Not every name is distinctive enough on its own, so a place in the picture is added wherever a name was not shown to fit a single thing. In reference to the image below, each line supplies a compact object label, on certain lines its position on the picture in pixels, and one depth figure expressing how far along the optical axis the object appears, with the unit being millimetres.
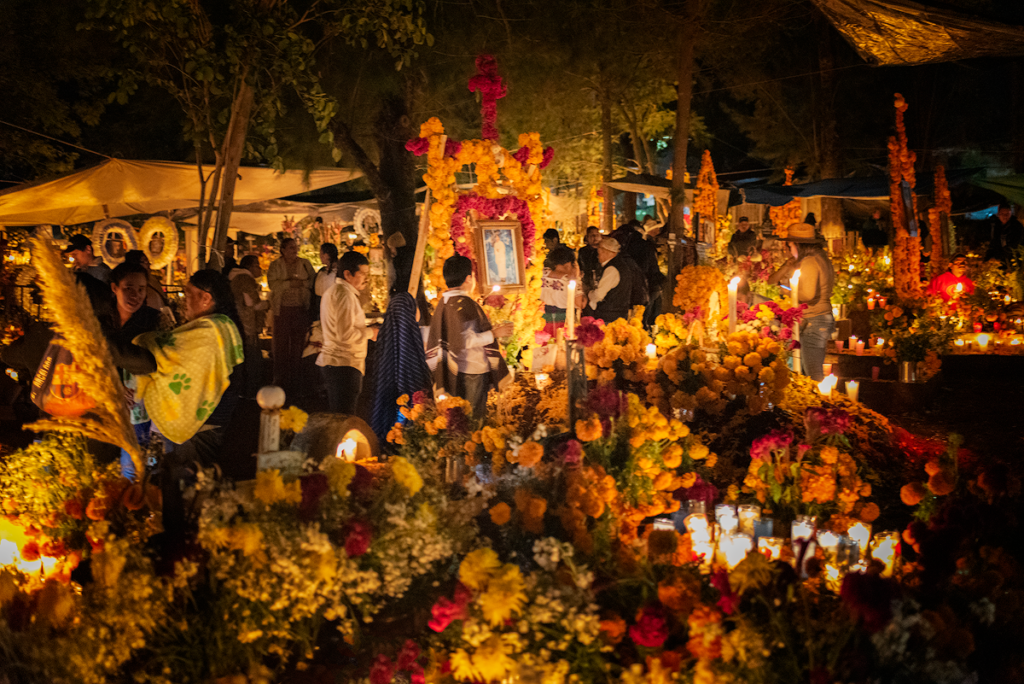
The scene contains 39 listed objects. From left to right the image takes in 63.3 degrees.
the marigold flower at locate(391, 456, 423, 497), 3707
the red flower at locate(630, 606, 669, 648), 3002
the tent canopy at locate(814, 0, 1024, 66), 6008
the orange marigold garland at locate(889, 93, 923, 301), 12328
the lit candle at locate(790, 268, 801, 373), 7786
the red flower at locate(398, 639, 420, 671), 3258
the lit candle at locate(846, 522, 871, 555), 4004
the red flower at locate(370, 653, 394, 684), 3184
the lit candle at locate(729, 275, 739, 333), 6105
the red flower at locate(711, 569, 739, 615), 3047
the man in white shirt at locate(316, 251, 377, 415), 6824
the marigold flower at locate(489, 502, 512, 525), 3775
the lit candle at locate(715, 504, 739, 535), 4211
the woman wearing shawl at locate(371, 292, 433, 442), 6637
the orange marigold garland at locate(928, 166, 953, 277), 14164
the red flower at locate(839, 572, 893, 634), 2840
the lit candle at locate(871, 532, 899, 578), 3904
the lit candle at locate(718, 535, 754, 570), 3867
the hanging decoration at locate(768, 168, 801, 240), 20800
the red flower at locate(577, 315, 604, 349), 5668
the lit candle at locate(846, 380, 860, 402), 6512
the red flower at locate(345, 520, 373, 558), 3287
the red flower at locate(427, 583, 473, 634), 3166
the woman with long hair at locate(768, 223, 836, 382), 7945
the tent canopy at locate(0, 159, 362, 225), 12398
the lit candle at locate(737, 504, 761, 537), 4188
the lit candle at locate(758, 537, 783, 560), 3916
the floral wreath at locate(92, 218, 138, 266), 10312
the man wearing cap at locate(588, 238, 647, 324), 8109
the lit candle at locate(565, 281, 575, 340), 6220
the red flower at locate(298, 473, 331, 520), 3494
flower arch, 8055
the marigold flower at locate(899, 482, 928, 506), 3764
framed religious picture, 8023
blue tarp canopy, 20078
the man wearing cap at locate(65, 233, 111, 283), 8125
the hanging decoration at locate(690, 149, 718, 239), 18500
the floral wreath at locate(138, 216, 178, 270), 10859
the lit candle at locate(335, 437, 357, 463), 5176
